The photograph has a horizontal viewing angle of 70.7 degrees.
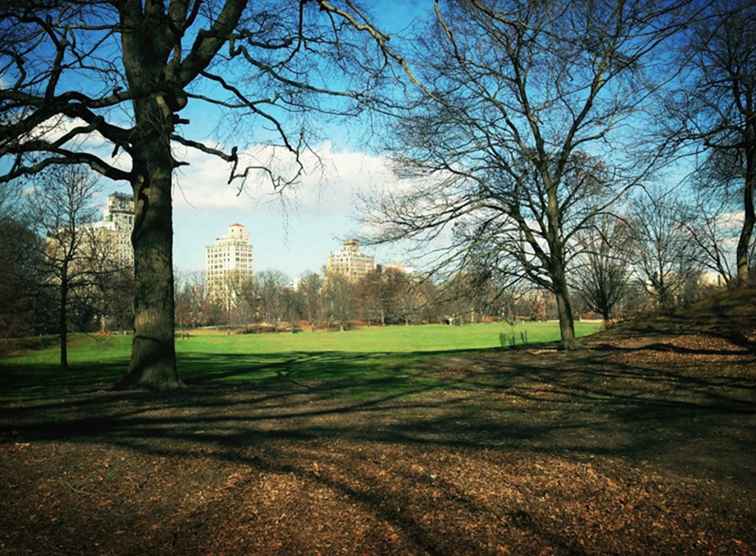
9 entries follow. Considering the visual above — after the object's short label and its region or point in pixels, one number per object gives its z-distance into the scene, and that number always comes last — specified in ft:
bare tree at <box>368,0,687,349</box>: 47.11
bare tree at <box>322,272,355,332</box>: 253.85
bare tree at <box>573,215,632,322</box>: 92.43
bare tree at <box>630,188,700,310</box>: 107.24
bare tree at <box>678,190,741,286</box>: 103.35
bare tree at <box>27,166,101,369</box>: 68.85
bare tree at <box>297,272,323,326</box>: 307.58
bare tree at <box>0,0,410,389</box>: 30.09
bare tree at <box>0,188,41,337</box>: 69.15
